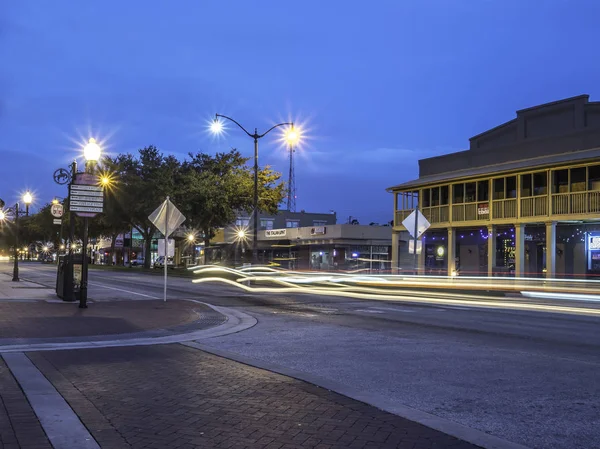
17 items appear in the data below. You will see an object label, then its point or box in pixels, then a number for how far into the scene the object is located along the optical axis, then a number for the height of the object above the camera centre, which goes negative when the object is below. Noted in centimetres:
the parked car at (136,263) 7989 -165
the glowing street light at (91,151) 1616 +285
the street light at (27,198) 2991 +271
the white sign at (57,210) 2661 +189
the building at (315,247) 4600 +80
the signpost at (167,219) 1830 +110
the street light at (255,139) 2870 +609
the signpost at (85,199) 1563 +143
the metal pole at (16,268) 2827 -97
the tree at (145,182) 4631 +587
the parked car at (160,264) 6266 -132
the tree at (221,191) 4381 +489
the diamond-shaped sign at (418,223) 2419 +150
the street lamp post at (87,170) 1531 +237
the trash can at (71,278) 1720 -86
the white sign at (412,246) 2353 +49
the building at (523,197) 2842 +357
